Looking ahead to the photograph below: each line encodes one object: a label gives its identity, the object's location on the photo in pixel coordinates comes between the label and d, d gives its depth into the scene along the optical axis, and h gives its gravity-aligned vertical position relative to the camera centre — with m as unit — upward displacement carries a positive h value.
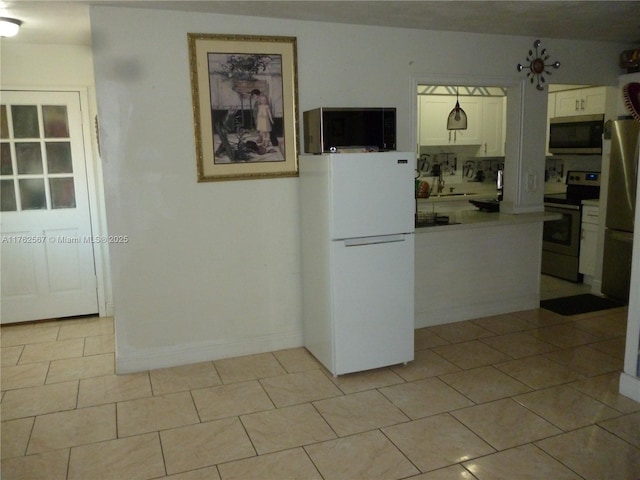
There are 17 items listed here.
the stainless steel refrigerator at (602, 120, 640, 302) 4.51 -0.43
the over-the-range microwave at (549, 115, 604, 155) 5.12 +0.27
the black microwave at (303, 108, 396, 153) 3.19 +0.22
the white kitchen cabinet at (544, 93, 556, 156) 5.77 +0.61
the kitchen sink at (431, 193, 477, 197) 6.20 -0.37
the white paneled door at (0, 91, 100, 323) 4.23 -0.30
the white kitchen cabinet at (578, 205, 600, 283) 5.07 -0.77
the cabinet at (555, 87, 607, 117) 5.24 +0.61
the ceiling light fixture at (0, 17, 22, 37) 3.22 +0.90
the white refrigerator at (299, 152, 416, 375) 3.13 -0.56
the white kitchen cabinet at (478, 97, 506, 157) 6.25 +0.42
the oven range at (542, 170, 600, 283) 5.31 -0.69
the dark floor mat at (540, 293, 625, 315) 4.57 -1.29
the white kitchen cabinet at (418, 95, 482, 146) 5.90 +0.48
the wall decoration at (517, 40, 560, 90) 4.25 +0.78
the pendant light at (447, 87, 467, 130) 4.64 +0.39
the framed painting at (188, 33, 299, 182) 3.34 +0.41
